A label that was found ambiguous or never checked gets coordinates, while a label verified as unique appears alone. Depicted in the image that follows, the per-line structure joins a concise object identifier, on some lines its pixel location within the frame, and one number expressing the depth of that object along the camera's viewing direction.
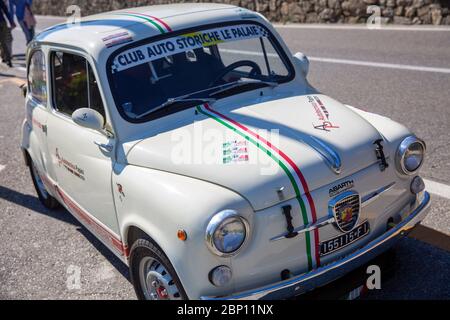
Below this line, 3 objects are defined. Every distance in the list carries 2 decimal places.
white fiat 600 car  2.80
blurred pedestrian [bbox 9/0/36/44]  13.66
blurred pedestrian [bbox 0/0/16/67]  13.01
